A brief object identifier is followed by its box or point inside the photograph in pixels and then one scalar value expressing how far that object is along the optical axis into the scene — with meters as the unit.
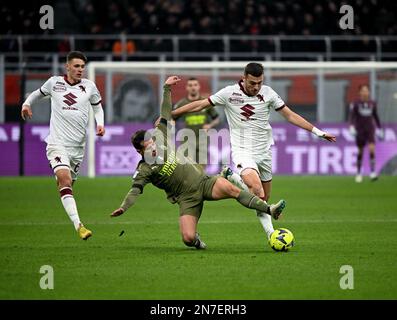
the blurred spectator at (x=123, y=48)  28.89
